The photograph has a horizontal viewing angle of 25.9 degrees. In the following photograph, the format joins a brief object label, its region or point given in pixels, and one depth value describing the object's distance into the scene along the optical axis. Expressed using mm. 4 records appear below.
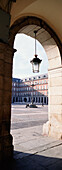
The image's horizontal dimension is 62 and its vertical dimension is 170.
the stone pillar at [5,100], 2723
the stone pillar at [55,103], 4398
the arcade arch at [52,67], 4344
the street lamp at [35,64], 4647
